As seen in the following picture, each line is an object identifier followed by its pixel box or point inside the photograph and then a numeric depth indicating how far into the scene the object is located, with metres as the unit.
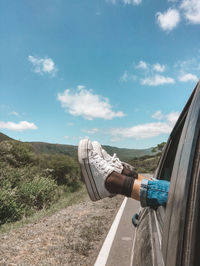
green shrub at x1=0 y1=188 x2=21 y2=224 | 8.91
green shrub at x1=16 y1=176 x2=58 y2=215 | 11.25
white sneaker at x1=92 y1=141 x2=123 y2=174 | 2.09
